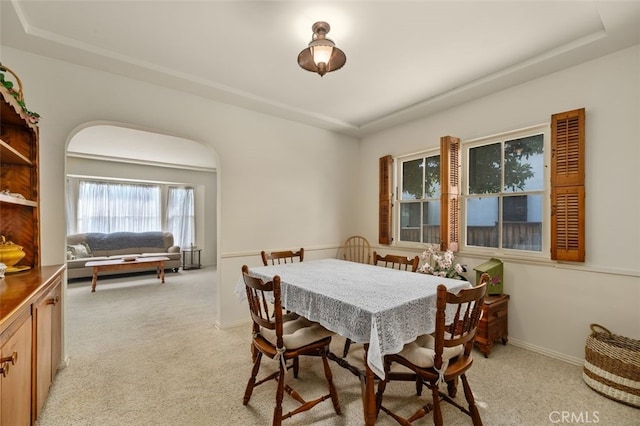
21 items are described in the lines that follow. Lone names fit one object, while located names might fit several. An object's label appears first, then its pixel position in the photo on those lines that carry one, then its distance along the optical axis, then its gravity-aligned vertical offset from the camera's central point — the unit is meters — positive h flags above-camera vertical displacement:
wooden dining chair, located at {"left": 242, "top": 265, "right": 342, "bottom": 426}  1.68 -0.83
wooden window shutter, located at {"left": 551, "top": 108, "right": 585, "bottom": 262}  2.45 +0.26
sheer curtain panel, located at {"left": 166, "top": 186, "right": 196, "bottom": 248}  7.55 -0.04
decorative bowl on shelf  1.89 -0.27
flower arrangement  3.05 -0.58
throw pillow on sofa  5.67 -0.78
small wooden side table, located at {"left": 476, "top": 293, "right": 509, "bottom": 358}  2.63 -1.03
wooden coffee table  5.18 -0.99
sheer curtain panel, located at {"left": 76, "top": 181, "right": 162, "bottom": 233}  6.49 +0.14
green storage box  2.82 -0.59
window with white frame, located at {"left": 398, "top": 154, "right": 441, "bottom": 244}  3.76 +0.22
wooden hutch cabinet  1.30 -0.42
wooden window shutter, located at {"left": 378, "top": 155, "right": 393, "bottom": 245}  4.23 +0.22
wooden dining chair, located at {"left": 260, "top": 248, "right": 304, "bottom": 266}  2.87 -0.44
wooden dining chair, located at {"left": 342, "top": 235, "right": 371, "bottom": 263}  4.56 -0.57
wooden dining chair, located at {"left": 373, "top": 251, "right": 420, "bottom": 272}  2.64 -0.45
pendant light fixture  1.91 +1.11
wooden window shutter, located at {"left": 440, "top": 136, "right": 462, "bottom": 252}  3.30 +0.27
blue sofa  5.58 -0.79
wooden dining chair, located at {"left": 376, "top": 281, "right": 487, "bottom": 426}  1.45 -0.81
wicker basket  1.92 -1.08
